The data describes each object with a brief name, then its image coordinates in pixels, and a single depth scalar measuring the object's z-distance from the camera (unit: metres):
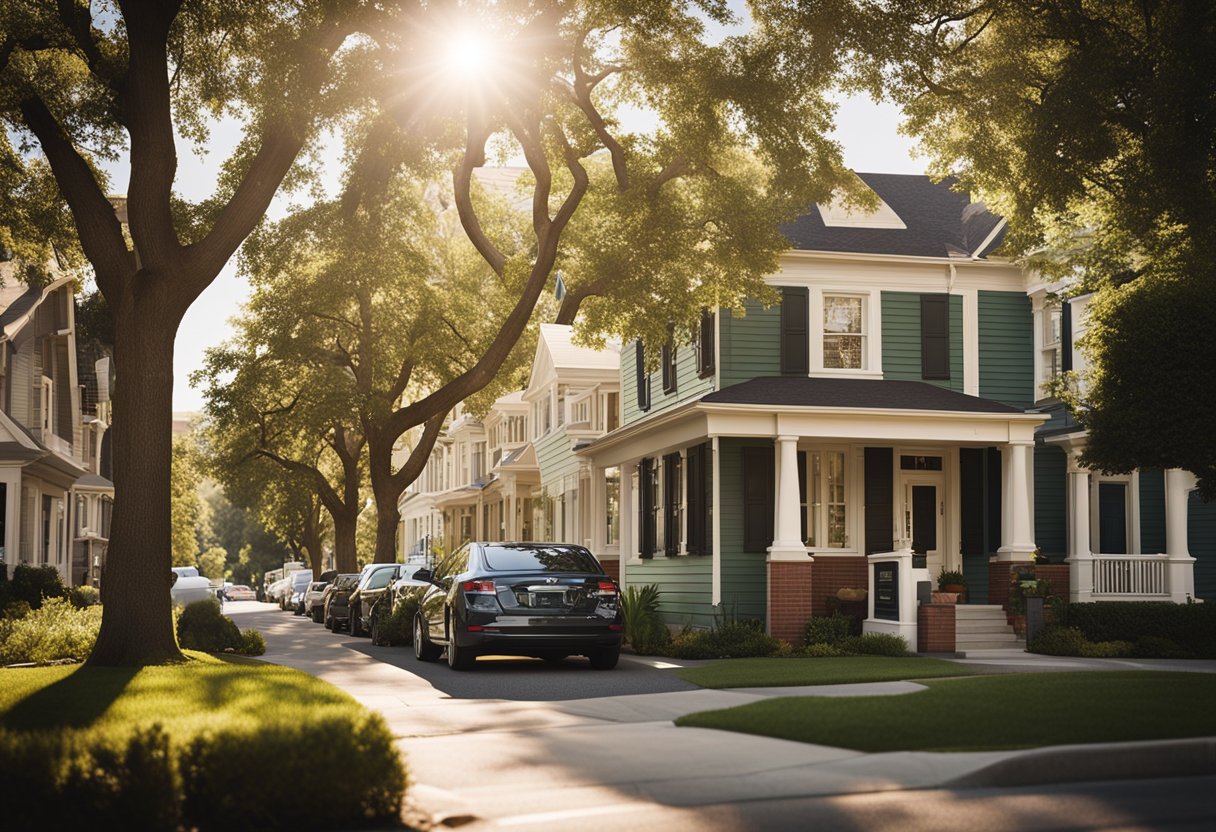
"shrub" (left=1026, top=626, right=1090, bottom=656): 22.00
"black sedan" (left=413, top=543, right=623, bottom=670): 18.41
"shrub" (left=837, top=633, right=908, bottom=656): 22.14
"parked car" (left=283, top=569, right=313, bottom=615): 60.65
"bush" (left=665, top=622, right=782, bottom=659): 22.24
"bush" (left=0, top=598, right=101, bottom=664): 19.02
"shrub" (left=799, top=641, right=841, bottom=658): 22.31
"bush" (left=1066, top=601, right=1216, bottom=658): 22.12
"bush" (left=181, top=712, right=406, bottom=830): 7.34
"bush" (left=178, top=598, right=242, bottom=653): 22.30
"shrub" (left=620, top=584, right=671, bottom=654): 23.38
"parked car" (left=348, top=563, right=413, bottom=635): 30.77
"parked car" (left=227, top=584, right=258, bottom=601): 96.25
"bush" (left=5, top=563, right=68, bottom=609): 28.72
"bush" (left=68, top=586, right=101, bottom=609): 31.16
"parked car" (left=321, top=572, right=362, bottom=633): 34.28
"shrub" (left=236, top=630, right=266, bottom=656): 22.41
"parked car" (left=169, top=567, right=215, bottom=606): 29.05
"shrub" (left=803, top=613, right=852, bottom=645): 23.08
